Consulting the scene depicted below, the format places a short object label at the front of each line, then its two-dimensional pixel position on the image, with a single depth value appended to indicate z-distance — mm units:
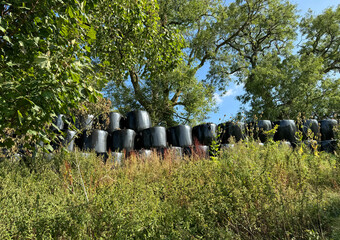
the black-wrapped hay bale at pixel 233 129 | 8945
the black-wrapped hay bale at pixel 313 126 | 9229
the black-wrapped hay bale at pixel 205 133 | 9336
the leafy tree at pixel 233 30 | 18078
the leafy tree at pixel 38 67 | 2932
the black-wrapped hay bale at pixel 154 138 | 8961
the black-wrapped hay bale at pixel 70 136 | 7616
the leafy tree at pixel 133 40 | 6762
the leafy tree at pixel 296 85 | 17109
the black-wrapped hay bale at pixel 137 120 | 9875
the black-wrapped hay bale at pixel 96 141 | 8125
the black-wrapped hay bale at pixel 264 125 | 9172
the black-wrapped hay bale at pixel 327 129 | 9570
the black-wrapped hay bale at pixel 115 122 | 9552
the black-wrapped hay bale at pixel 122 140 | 8633
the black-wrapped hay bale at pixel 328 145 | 8414
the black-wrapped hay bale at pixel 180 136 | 9321
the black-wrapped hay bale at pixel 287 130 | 9148
